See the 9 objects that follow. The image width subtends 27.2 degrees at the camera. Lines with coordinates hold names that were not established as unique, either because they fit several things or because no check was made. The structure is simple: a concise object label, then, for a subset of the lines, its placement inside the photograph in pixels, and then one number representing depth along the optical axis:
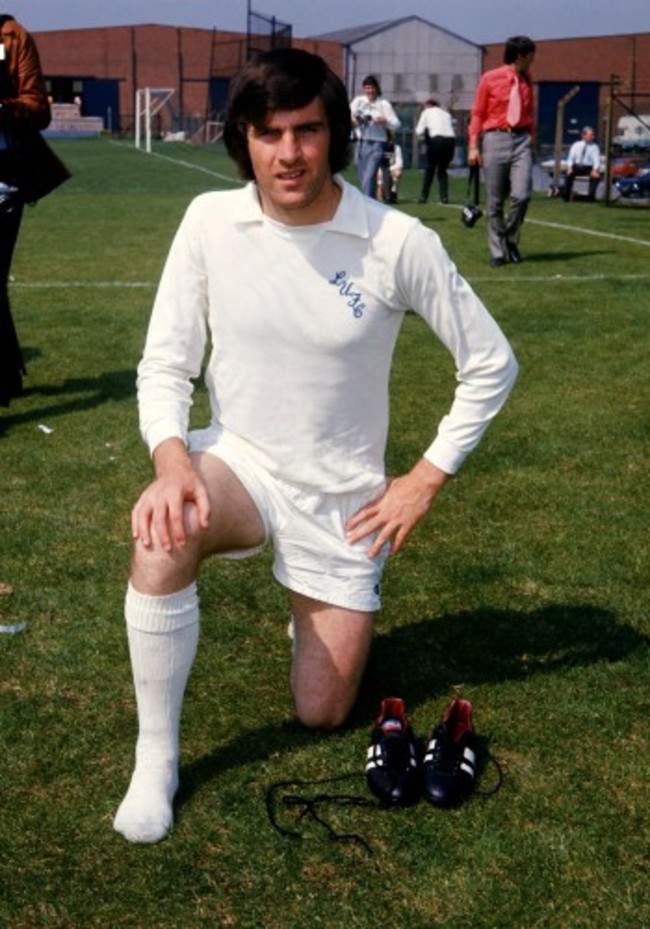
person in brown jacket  6.92
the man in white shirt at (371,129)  18.89
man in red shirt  13.77
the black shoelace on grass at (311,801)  3.14
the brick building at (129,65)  77.69
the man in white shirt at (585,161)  26.40
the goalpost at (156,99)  72.12
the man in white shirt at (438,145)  25.41
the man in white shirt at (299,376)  3.23
